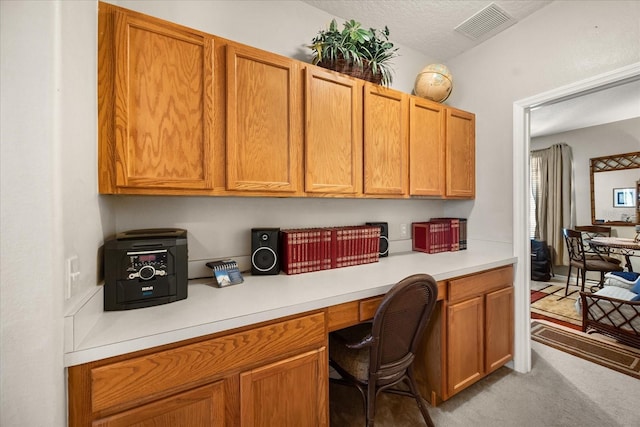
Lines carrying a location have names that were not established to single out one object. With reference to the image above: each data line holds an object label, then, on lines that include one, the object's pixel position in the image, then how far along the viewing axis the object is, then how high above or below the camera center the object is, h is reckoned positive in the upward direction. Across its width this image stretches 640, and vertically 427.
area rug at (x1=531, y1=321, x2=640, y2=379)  2.20 -1.26
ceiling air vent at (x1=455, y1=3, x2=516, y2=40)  2.03 +1.53
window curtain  4.83 +0.25
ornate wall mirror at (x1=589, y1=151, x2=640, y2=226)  4.28 +0.38
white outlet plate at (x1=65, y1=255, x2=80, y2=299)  0.84 -0.20
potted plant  1.71 +1.07
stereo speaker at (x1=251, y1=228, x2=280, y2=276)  1.62 -0.24
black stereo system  1.08 -0.24
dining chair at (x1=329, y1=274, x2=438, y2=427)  1.26 -0.69
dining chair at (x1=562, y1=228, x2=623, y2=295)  3.74 -0.72
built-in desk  0.84 -0.50
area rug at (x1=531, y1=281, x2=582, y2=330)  3.06 -1.23
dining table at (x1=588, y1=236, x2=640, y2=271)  3.57 -0.47
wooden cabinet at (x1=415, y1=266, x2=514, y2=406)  1.72 -0.87
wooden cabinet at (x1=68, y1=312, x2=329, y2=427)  0.84 -0.62
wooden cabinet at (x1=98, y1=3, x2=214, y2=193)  1.14 +0.50
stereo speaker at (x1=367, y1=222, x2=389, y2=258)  2.18 -0.21
